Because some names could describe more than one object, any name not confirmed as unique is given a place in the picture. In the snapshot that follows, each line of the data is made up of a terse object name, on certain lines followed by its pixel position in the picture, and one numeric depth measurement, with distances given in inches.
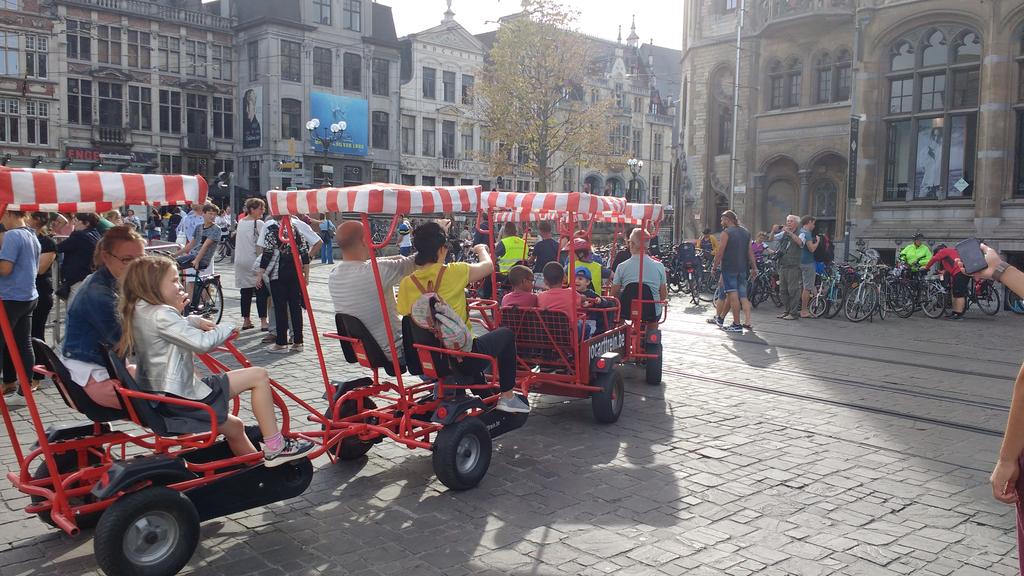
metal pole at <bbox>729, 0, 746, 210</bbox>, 1165.1
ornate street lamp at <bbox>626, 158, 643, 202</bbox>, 1558.8
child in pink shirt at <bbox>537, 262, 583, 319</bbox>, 281.4
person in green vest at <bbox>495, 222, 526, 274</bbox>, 462.0
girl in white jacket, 164.1
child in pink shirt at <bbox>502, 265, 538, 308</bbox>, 283.9
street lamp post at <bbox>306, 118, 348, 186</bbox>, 1740.9
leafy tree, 1310.3
